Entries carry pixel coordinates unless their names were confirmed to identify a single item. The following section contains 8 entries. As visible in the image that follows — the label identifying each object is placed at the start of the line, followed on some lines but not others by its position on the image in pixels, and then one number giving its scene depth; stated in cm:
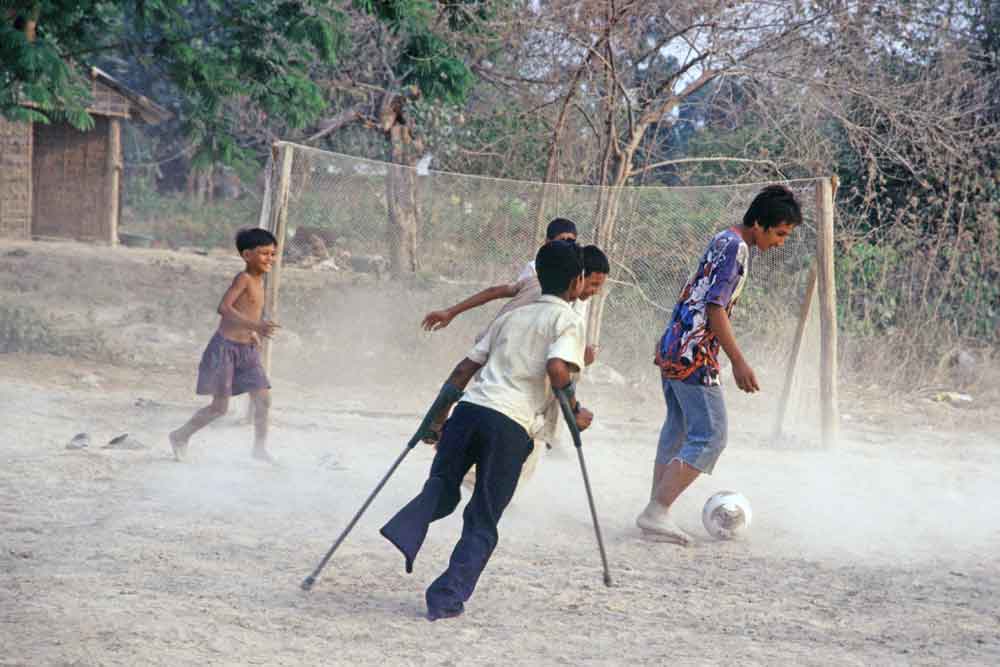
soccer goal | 1789
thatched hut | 4384
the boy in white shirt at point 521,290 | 1252
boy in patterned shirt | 1102
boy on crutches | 874
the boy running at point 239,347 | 1405
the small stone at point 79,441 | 1477
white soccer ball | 1187
